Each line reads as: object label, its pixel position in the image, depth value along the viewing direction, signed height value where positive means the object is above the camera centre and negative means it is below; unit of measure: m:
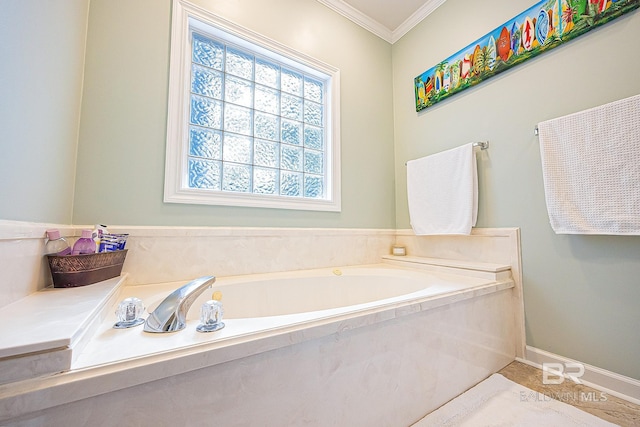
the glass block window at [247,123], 1.55 +0.77
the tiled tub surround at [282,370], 0.53 -0.38
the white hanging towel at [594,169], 1.15 +0.30
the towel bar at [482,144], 1.74 +0.58
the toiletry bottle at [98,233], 1.15 -0.01
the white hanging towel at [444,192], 1.75 +0.29
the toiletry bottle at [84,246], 1.08 -0.07
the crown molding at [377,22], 2.14 +1.89
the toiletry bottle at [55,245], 1.00 -0.06
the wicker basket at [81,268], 0.98 -0.15
